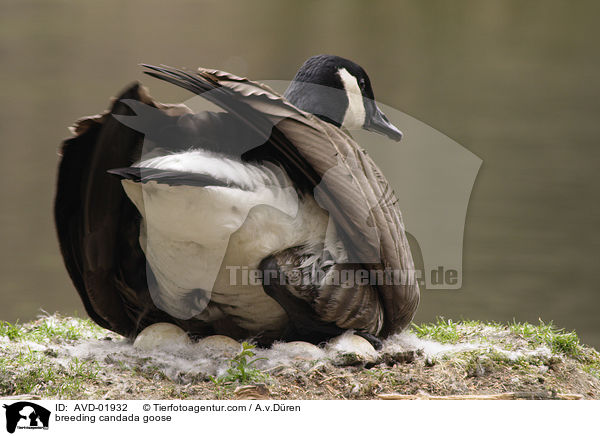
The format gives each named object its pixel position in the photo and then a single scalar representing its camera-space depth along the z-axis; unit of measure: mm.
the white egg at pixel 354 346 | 13709
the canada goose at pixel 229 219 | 13652
